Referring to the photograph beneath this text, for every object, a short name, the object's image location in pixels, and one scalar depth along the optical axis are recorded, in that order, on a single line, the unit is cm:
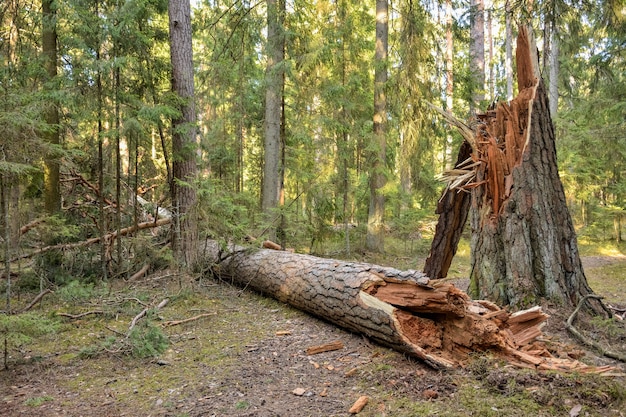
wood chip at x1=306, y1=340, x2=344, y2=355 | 457
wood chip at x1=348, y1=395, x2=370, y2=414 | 321
